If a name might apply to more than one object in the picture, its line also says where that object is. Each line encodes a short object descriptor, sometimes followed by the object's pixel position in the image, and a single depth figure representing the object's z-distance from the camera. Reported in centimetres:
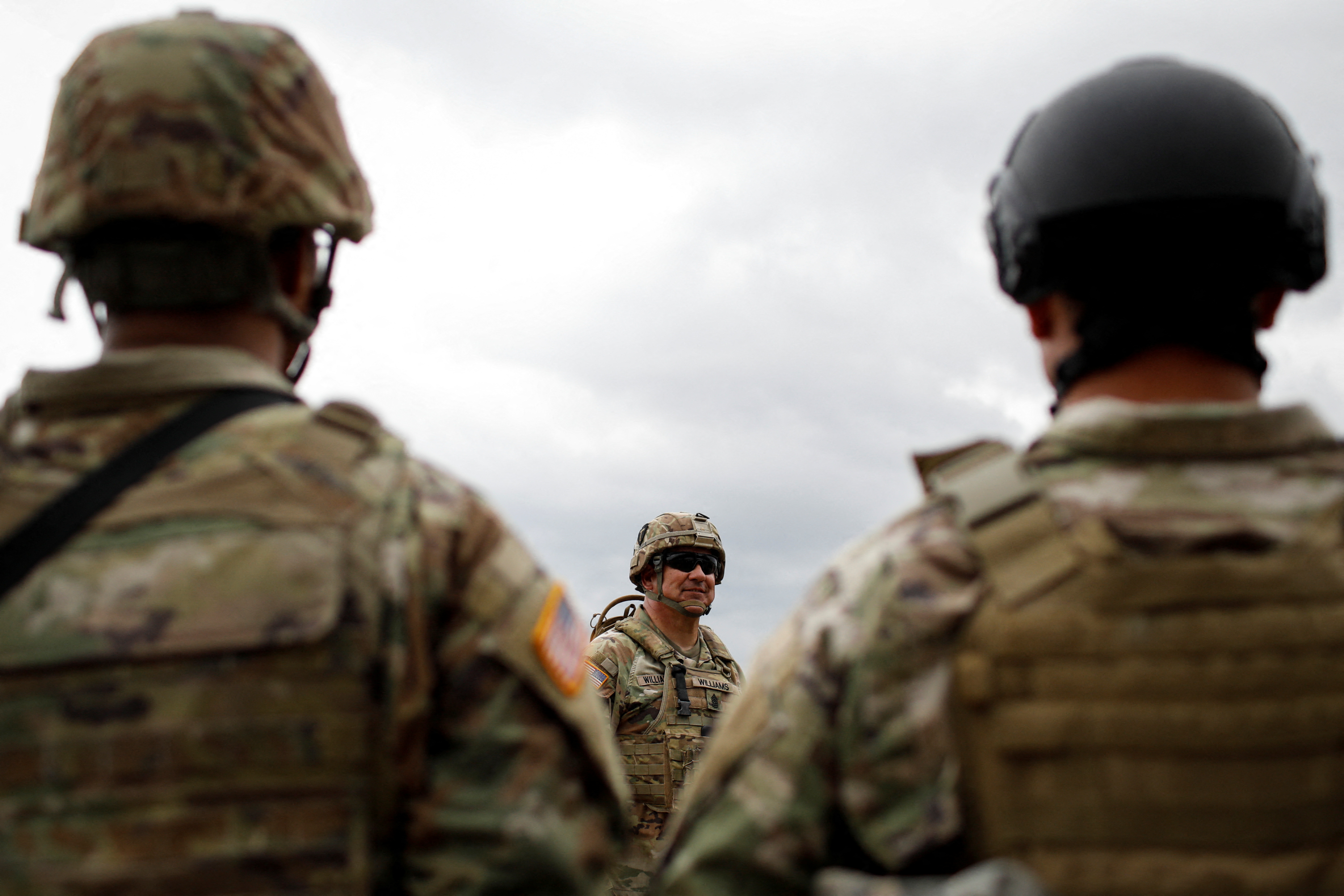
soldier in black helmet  177
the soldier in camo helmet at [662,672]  908
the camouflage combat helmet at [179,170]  216
